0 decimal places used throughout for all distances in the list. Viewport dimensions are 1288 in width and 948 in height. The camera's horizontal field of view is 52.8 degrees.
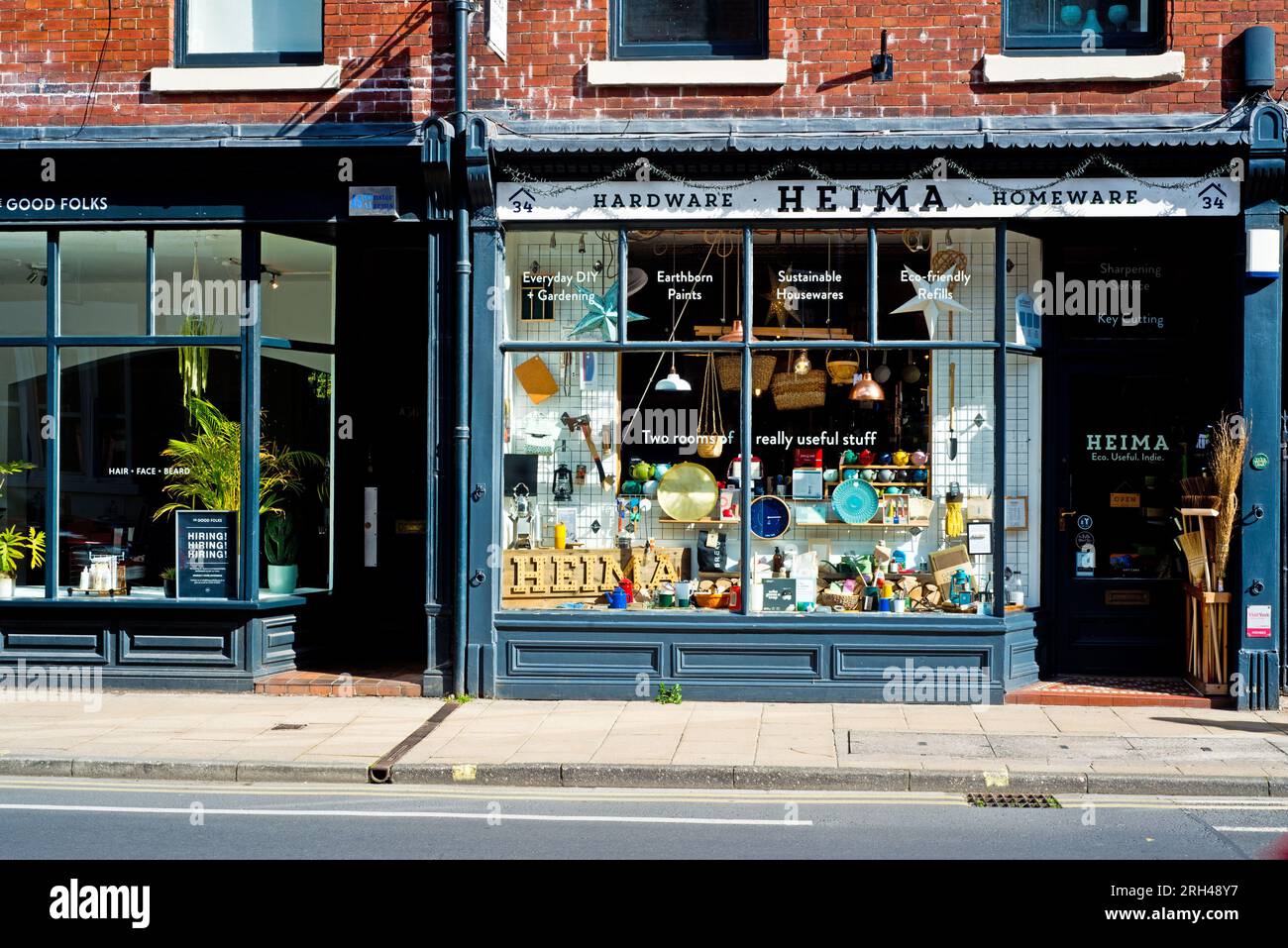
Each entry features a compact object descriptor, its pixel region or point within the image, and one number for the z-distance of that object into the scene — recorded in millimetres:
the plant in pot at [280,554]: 11930
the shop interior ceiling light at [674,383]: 11352
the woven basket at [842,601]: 11219
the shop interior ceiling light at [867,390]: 11195
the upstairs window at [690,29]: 11172
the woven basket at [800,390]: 11234
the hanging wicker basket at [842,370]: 11203
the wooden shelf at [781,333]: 11188
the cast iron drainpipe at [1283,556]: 11031
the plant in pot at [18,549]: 11742
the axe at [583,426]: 11516
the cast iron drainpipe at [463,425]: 11016
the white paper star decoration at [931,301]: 11172
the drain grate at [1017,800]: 7949
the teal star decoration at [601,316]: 11375
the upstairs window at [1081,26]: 10883
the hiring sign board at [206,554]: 11461
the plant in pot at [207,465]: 11633
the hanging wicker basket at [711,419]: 11328
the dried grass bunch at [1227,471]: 10469
